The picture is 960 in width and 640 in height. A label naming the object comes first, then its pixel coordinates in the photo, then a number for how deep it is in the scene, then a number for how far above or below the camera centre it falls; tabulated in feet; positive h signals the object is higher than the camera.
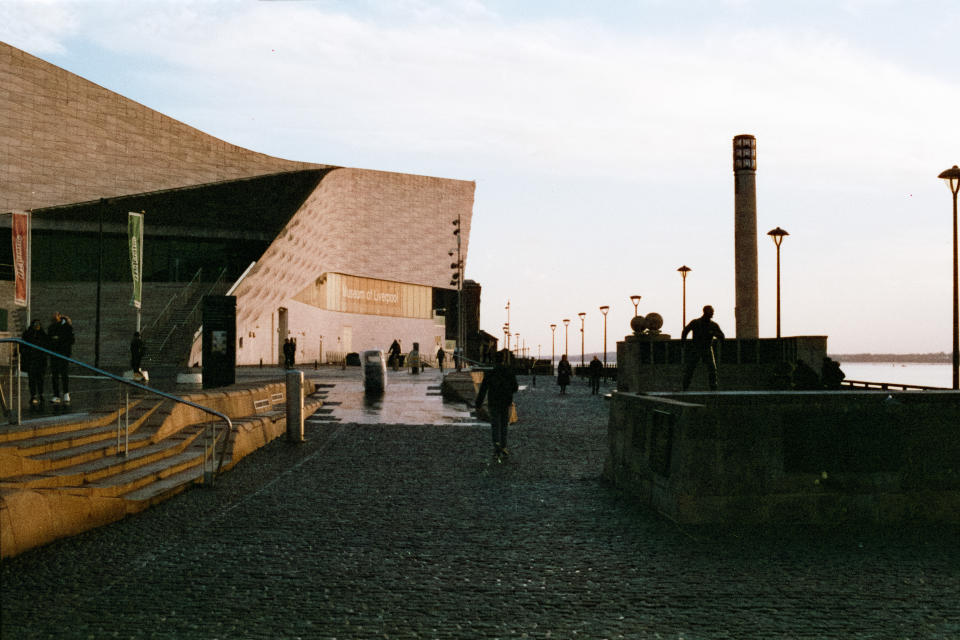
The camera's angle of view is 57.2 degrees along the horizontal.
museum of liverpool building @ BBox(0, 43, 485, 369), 155.63 +25.78
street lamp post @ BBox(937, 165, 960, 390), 65.51 +3.76
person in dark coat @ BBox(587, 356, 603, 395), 114.01 -3.71
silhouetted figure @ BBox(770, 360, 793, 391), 73.15 -2.56
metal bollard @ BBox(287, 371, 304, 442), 47.80 -3.52
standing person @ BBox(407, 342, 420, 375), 144.46 -2.98
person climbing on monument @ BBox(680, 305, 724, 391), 46.26 +0.60
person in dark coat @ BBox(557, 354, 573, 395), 112.57 -3.87
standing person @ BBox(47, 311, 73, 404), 49.57 +0.37
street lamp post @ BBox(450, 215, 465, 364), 124.96 +8.73
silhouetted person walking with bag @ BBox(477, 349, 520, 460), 39.75 -2.53
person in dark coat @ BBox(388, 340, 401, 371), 172.76 -2.20
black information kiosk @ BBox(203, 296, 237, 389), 62.39 +0.05
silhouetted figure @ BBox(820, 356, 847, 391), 66.23 -2.22
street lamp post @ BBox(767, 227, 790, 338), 109.91 +14.06
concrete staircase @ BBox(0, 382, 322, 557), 21.30 -4.09
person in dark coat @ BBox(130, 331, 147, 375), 81.94 -0.93
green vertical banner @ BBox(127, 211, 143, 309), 95.08 +10.50
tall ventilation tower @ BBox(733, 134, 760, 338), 148.66 +20.52
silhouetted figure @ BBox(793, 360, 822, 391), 67.46 -2.53
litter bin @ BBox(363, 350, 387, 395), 87.35 -2.92
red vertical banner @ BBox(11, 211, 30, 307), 72.13 +7.15
